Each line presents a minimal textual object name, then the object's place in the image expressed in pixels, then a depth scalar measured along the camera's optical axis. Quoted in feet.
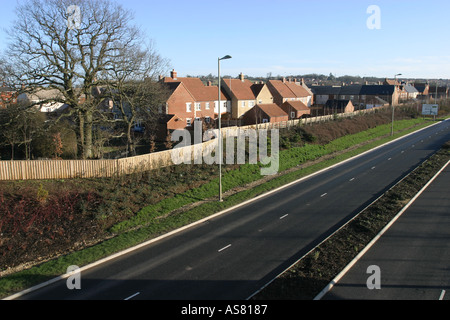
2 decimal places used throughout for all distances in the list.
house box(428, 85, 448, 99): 408.87
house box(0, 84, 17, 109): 72.84
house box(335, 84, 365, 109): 287.93
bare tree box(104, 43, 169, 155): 84.94
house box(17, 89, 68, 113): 76.23
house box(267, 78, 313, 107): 208.64
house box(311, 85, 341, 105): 287.48
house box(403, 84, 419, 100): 352.08
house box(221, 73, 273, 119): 177.88
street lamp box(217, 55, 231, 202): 56.77
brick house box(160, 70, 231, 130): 141.92
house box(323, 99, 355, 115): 213.46
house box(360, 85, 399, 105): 278.26
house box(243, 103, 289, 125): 156.25
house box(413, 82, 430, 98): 396.98
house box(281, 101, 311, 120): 185.88
